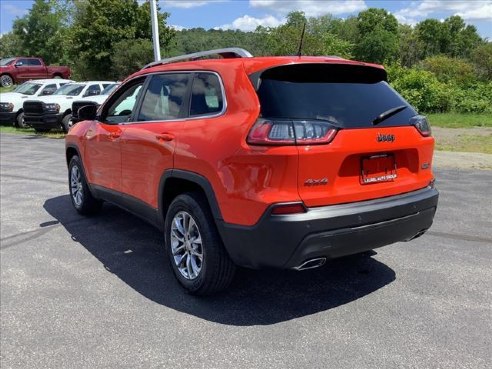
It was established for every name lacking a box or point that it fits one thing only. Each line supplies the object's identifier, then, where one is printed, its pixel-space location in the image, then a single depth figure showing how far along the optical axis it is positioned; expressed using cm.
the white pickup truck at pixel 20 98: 2005
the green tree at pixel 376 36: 9100
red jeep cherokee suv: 320
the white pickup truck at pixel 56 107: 1695
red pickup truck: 3241
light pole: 1567
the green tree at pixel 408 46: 8701
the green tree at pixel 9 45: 7231
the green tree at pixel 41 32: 6091
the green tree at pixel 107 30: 3338
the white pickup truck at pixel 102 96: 1662
